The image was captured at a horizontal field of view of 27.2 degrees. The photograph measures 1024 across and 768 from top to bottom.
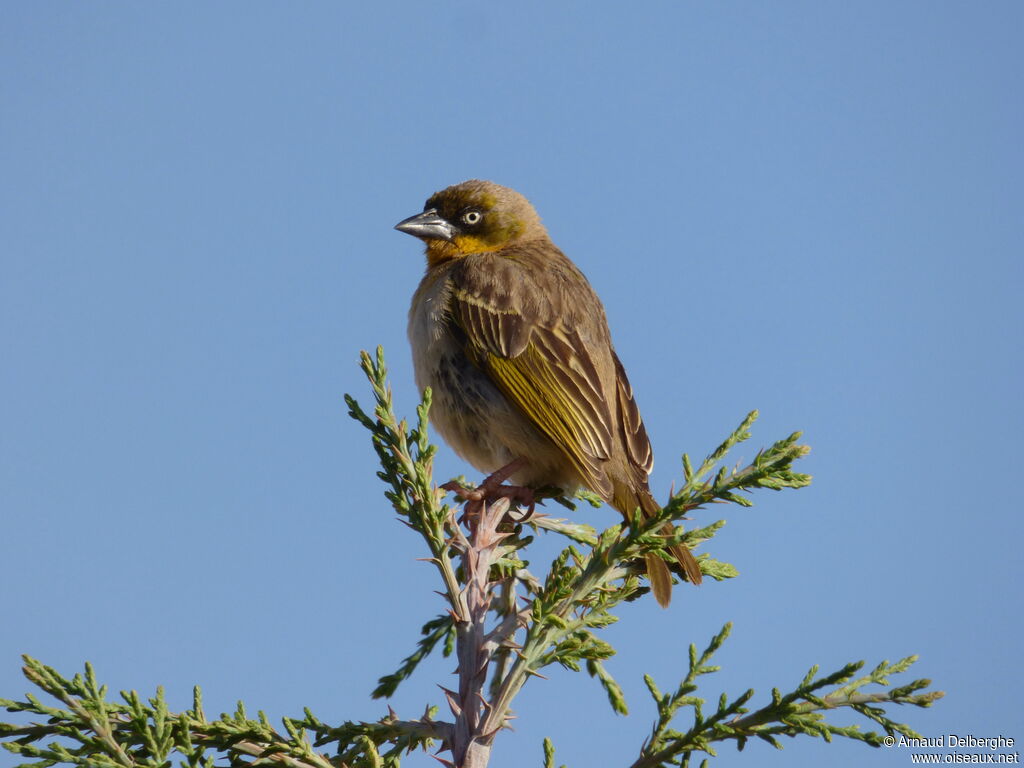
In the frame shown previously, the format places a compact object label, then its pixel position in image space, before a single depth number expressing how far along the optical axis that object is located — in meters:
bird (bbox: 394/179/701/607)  8.65
